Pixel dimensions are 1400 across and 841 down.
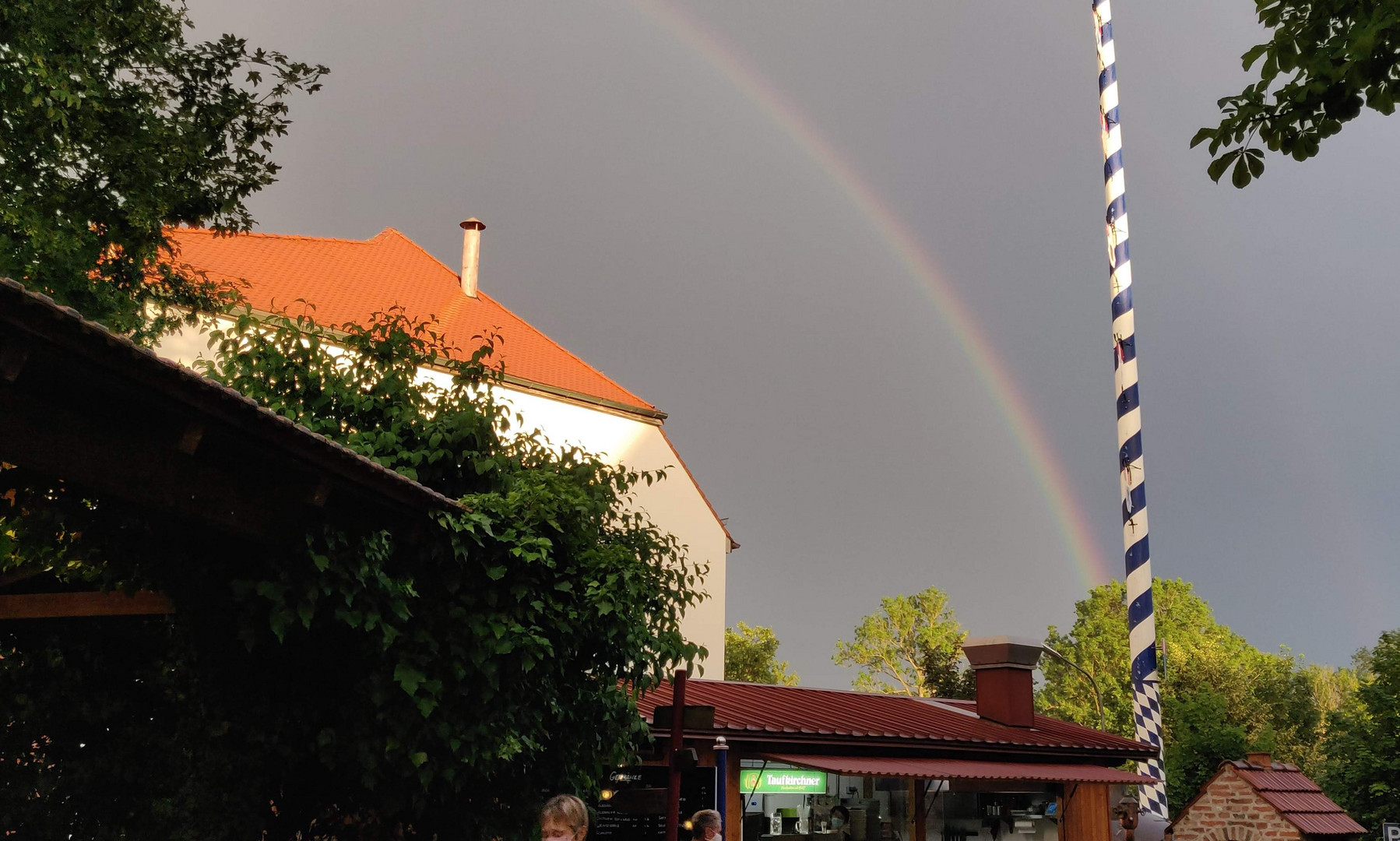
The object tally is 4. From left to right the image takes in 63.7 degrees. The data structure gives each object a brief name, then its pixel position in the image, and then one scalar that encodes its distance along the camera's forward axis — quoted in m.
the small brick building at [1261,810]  16.50
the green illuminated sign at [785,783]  14.28
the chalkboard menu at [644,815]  13.62
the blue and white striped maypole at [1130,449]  19.23
